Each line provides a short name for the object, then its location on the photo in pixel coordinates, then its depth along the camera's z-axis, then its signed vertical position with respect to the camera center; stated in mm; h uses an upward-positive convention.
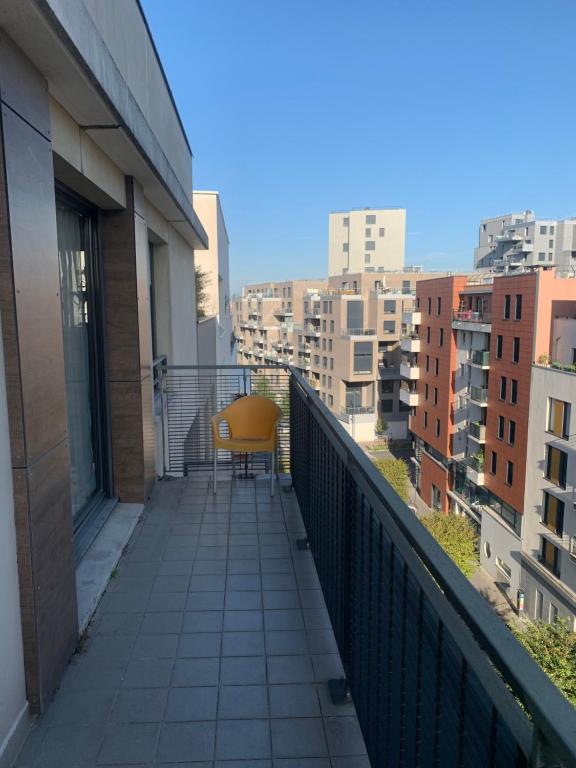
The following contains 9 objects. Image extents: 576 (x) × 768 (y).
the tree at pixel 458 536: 24400 -10030
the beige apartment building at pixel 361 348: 46500 -3210
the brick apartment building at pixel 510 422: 22500 -5211
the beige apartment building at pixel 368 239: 76750 +9314
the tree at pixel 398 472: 33844 -9703
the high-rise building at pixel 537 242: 63531 +7227
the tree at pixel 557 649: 11941 -7837
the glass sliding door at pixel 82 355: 3547 -293
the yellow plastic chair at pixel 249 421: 4914 -955
